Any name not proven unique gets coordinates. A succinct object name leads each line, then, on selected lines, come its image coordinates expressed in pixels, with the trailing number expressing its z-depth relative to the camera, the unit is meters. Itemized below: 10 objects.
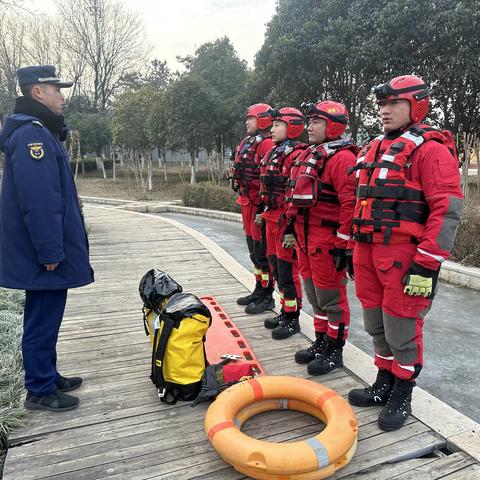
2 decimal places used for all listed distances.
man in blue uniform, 2.61
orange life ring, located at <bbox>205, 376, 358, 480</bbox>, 2.17
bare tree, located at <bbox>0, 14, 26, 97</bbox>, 28.14
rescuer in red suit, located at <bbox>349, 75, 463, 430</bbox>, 2.41
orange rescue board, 3.45
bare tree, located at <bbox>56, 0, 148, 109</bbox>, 33.56
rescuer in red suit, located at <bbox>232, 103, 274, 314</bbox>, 4.71
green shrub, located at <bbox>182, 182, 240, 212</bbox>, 13.56
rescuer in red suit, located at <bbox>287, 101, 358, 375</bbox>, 3.19
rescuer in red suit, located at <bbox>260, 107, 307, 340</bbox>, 3.96
